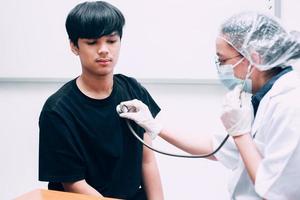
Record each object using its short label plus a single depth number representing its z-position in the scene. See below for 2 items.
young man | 1.38
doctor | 1.14
